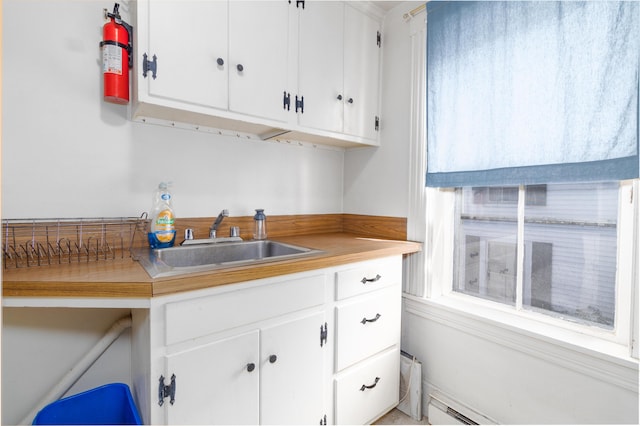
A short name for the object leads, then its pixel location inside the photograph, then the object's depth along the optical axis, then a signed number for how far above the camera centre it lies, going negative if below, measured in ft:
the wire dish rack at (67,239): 4.25 -0.49
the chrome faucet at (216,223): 5.78 -0.31
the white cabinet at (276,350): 3.66 -1.87
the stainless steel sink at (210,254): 3.97 -0.73
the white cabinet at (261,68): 4.53 +2.14
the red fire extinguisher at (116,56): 4.53 +1.99
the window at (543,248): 4.75 -0.64
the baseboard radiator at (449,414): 5.50 -3.44
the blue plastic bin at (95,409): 4.24 -2.66
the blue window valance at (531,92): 4.29 +1.68
